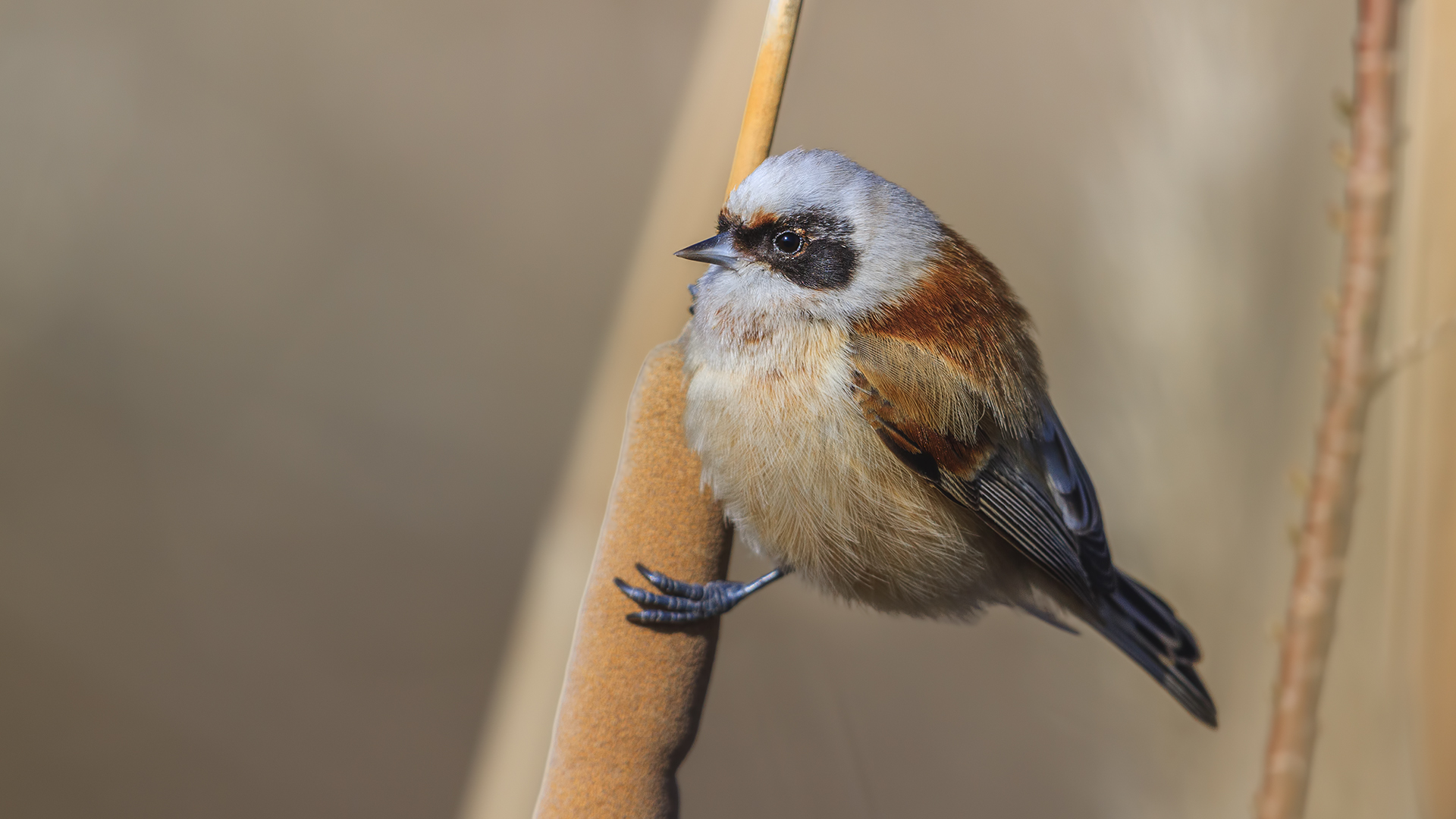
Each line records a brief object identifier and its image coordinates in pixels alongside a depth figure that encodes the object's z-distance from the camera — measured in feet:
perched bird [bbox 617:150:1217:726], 9.76
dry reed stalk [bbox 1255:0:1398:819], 9.14
